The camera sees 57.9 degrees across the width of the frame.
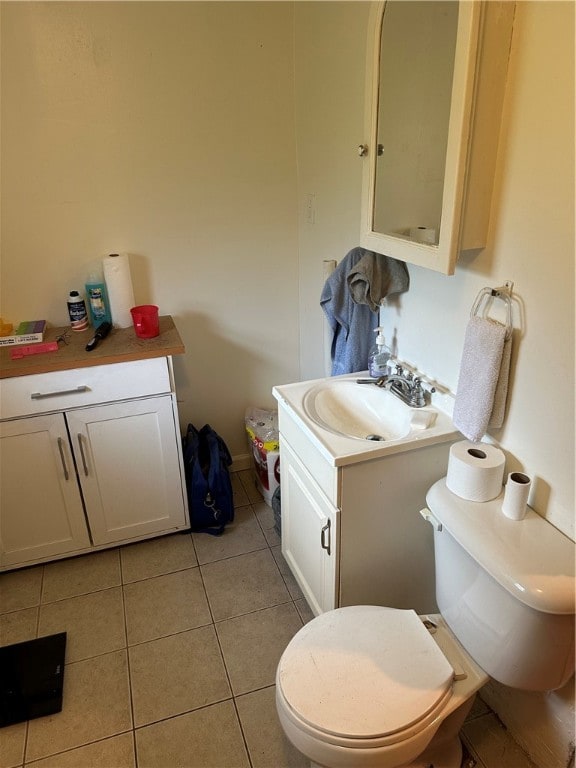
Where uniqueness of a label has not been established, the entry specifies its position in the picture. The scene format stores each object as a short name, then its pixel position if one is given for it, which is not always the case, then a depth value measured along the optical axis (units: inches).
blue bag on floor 84.6
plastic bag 88.0
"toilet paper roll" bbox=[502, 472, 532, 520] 45.9
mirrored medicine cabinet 42.8
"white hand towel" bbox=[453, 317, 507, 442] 48.1
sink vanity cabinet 53.6
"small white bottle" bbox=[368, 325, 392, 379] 67.6
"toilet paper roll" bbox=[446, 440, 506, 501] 48.5
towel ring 48.1
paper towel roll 80.9
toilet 42.2
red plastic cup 78.2
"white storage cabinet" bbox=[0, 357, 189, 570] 71.7
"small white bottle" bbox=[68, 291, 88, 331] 81.1
